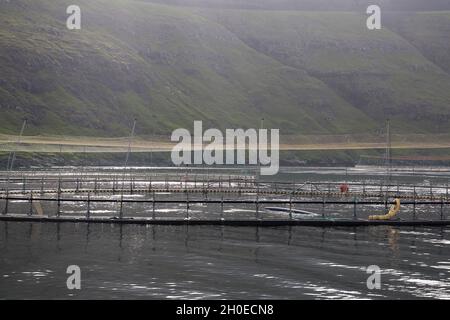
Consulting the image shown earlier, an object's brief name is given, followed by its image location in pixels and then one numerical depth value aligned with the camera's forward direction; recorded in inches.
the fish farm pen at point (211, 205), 2625.5
